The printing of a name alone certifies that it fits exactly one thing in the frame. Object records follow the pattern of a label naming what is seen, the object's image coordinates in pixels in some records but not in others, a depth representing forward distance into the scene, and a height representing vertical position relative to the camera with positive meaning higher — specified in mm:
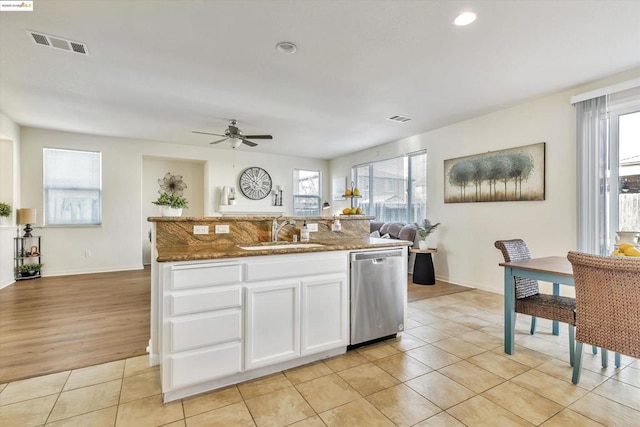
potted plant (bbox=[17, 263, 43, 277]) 5219 -983
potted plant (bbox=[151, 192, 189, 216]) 2453 +68
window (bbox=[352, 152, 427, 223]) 5859 +563
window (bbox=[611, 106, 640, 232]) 3162 +507
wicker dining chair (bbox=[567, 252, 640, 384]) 1717 -529
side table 4980 -917
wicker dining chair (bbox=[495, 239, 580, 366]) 2289 -711
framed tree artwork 3989 +552
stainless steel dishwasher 2584 -715
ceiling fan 4543 +1177
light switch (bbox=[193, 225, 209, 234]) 2496 -131
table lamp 5066 -50
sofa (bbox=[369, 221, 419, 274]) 5508 -352
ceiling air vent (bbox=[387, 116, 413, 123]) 4758 +1514
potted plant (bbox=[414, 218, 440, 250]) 5129 -289
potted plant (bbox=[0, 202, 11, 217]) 4777 +49
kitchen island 1867 -632
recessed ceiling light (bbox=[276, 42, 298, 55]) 2662 +1490
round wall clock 7500 +764
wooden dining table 2218 -465
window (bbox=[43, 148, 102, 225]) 5617 +500
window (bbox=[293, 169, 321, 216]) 8320 +582
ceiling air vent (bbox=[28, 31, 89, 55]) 2527 +1483
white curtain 3336 +421
